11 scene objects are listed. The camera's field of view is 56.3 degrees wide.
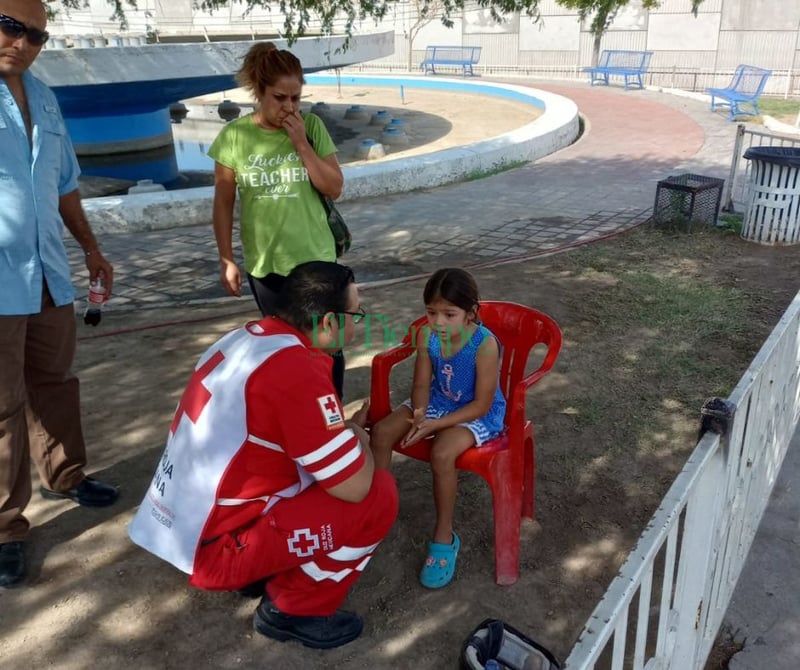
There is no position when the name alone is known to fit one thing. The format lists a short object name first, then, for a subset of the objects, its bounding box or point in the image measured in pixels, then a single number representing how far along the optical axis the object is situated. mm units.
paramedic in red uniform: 2115
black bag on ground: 2283
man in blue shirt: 2588
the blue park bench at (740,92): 15742
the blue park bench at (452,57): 27234
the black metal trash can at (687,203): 7180
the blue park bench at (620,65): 22547
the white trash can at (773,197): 6734
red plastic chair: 2723
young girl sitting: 2777
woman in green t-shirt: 3088
